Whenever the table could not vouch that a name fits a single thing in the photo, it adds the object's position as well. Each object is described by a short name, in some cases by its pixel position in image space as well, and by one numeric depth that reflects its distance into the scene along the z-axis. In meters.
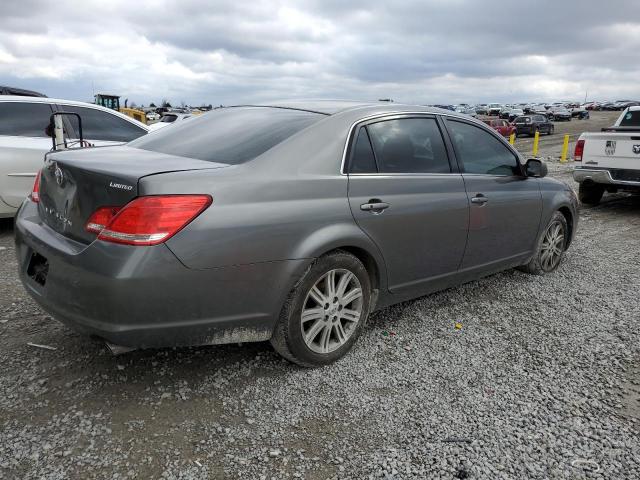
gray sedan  2.41
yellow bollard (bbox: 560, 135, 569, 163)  17.80
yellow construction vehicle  35.88
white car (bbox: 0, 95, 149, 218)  5.90
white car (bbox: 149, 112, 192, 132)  20.92
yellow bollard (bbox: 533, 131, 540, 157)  19.91
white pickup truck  7.91
